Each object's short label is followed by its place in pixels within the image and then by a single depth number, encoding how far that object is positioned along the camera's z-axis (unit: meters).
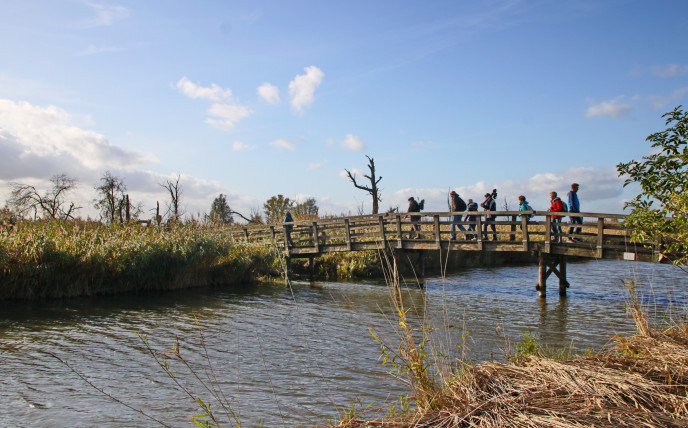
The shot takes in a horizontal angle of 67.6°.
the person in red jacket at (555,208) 16.19
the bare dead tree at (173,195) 45.46
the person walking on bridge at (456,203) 19.20
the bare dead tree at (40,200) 41.22
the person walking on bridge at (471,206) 19.76
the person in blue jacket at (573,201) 16.41
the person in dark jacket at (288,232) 21.75
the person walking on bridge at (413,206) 20.97
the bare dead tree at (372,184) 35.97
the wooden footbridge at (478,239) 14.57
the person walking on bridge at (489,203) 18.91
